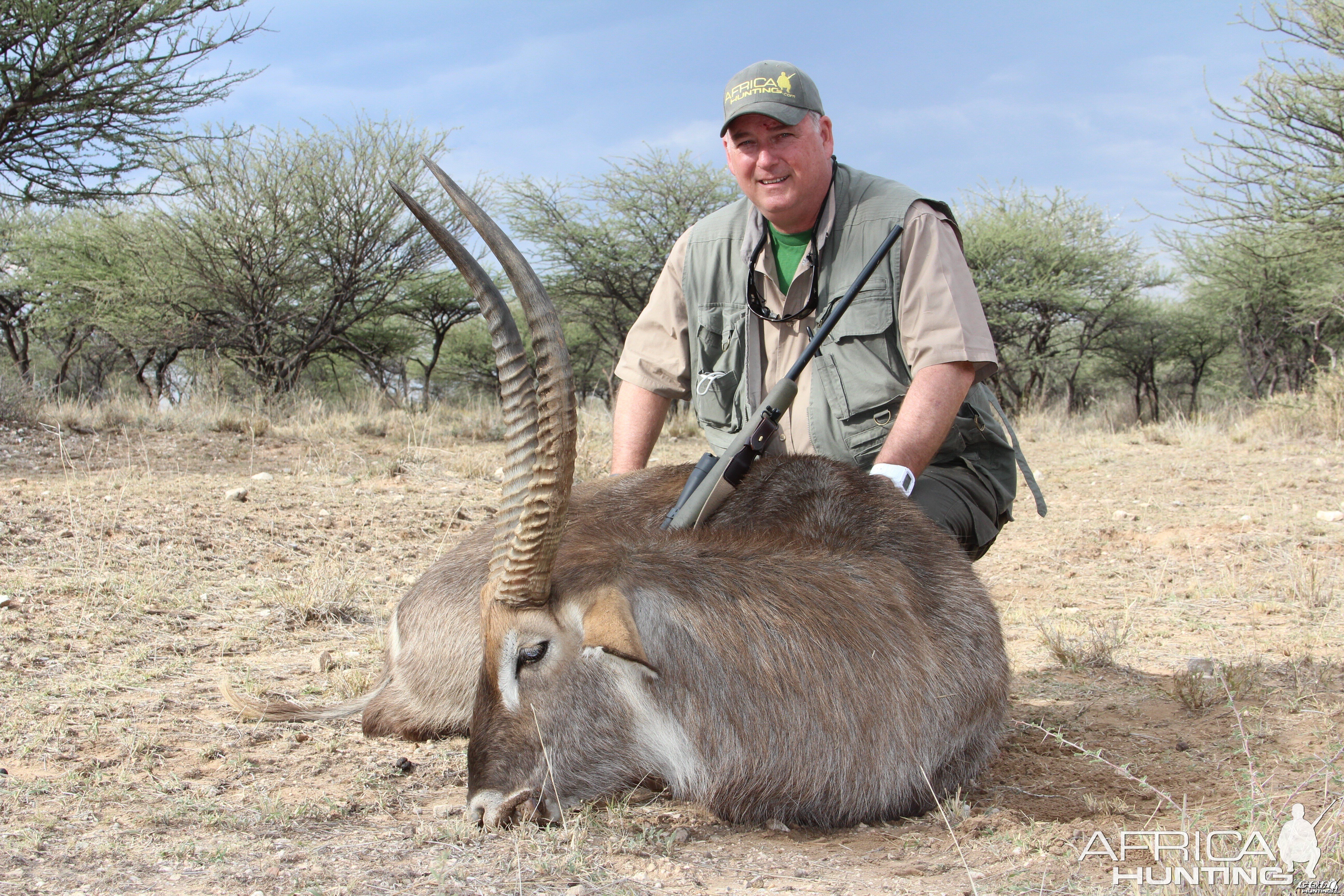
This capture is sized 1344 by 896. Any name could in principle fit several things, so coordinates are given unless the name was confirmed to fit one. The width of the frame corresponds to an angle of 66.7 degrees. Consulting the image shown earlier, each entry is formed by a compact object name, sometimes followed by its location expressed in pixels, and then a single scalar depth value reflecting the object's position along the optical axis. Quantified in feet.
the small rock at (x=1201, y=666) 12.50
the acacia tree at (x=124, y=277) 50.34
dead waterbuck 7.15
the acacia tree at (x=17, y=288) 62.75
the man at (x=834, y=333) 10.70
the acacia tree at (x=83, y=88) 31.42
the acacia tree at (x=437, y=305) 63.57
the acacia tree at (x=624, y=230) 62.54
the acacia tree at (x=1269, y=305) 58.70
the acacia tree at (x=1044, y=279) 69.26
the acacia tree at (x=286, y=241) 47.88
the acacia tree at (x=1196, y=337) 76.23
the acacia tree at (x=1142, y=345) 77.41
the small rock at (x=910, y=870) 6.75
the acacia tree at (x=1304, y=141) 39.93
